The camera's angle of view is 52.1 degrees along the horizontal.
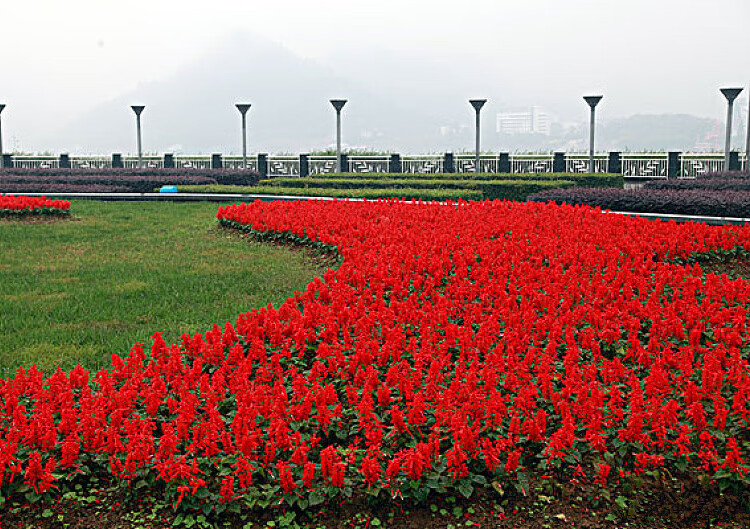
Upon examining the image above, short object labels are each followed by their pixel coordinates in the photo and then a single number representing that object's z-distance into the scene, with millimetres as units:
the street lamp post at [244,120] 26625
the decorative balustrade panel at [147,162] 32844
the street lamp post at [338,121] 25500
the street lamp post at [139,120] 28072
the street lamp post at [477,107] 25005
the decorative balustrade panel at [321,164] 29703
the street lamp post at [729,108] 23297
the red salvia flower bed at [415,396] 3928
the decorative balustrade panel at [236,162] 31391
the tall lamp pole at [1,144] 29416
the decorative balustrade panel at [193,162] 32062
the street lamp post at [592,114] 24484
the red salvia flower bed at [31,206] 13414
